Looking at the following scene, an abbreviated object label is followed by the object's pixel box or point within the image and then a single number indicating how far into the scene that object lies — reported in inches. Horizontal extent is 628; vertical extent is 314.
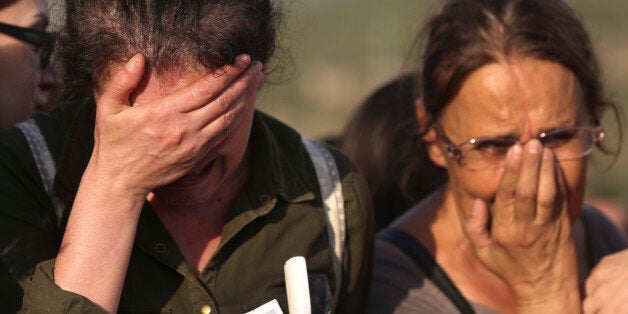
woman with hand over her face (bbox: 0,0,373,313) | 193.9
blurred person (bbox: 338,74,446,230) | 328.2
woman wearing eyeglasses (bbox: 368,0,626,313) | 266.8
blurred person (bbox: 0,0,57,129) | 241.8
